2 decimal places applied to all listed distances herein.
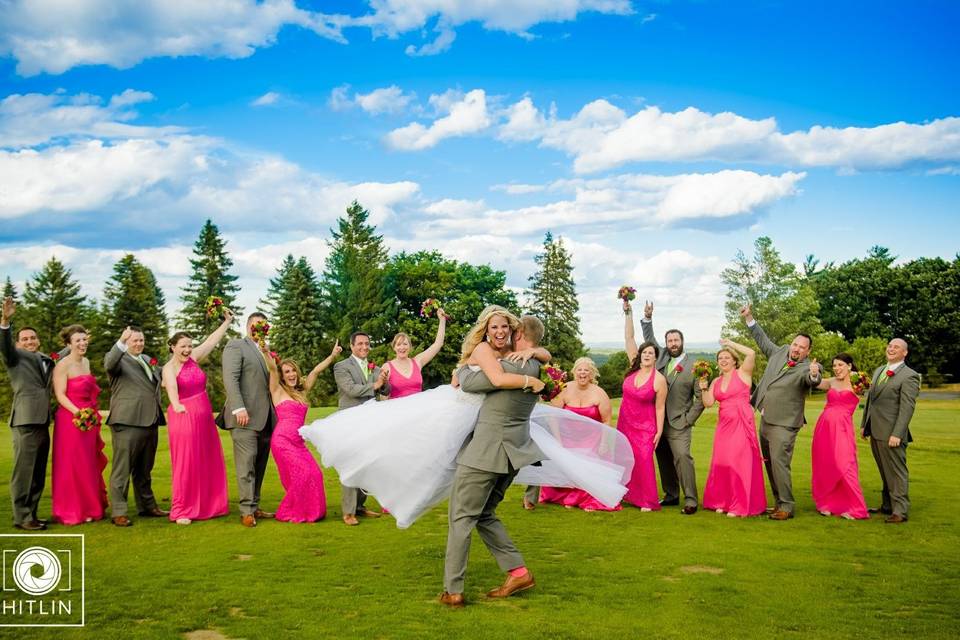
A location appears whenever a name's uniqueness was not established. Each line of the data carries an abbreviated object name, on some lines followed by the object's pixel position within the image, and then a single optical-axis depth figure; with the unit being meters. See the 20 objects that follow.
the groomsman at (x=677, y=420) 10.70
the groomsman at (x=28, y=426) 9.06
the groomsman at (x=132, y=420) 9.43
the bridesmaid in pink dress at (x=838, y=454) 10.27
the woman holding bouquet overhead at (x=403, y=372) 10.45
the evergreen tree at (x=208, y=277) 68.19
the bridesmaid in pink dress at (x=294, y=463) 9.73
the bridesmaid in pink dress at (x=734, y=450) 10.39
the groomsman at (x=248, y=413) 9.48
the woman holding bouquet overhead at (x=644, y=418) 10.79
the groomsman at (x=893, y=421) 10.09
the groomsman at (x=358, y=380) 10.16
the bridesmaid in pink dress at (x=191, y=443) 9.58
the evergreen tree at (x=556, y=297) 69.94
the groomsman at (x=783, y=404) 10.18
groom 6.29
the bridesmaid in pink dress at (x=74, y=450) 9.37
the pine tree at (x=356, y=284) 60.75
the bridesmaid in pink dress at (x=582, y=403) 11.05
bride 6.43
